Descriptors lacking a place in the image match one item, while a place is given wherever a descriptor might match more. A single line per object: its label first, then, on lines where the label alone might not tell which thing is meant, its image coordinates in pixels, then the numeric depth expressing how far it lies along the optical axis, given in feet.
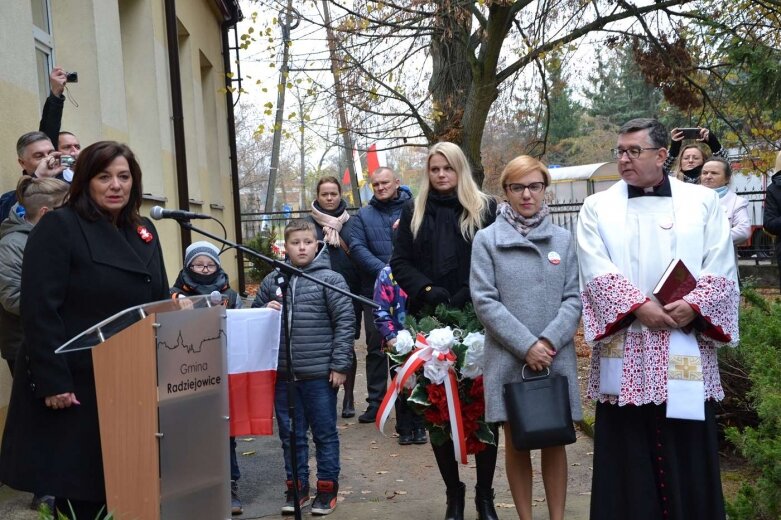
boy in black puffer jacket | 18.44
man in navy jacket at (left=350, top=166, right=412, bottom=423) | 24.94
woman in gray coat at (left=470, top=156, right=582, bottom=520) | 15.01
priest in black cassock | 13.42
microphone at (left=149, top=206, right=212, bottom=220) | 13.17
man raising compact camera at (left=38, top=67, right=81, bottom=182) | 20.23
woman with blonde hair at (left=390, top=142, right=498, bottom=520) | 16.93
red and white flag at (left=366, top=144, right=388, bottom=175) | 48.44
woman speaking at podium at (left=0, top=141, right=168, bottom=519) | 11.99
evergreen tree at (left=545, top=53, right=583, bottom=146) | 176.24
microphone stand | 14.92
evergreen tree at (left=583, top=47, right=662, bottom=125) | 170.34
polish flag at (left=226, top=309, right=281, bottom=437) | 17.83
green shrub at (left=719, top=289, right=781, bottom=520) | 13.66
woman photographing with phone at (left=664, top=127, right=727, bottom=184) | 23.63
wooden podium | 11.48
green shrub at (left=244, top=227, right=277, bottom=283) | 70.69
